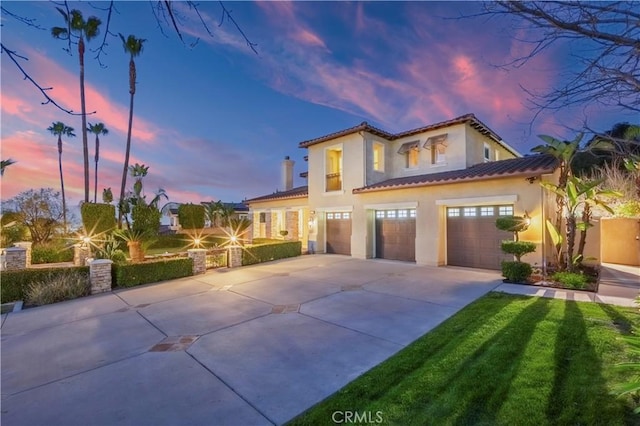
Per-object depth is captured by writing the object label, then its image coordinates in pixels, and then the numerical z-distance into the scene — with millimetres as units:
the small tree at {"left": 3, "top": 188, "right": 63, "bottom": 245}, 17117
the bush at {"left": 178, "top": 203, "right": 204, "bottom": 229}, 26516
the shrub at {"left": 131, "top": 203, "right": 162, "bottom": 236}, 13273
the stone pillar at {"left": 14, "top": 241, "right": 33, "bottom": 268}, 12752
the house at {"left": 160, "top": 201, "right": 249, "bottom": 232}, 44712
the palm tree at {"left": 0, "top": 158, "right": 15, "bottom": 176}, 18902
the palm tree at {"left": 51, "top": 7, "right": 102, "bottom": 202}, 16547
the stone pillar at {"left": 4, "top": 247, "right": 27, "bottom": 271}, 10422
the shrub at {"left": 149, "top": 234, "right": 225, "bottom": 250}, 24695
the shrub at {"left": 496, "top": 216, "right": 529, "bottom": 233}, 9172
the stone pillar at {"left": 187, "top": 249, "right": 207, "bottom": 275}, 11547
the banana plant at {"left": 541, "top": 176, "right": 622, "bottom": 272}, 8469
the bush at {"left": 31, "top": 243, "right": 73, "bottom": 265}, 14352
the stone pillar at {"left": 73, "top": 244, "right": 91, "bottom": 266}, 13242
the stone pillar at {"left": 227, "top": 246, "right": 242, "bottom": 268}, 12963
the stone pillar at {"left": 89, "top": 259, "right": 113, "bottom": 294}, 9117
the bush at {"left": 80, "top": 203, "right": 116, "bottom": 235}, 16000
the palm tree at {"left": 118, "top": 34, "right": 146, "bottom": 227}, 19859
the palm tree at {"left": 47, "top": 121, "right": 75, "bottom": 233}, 29767
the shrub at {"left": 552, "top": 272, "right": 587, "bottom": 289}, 7957
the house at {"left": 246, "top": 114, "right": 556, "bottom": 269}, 10312
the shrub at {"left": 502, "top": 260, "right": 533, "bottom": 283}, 8688
